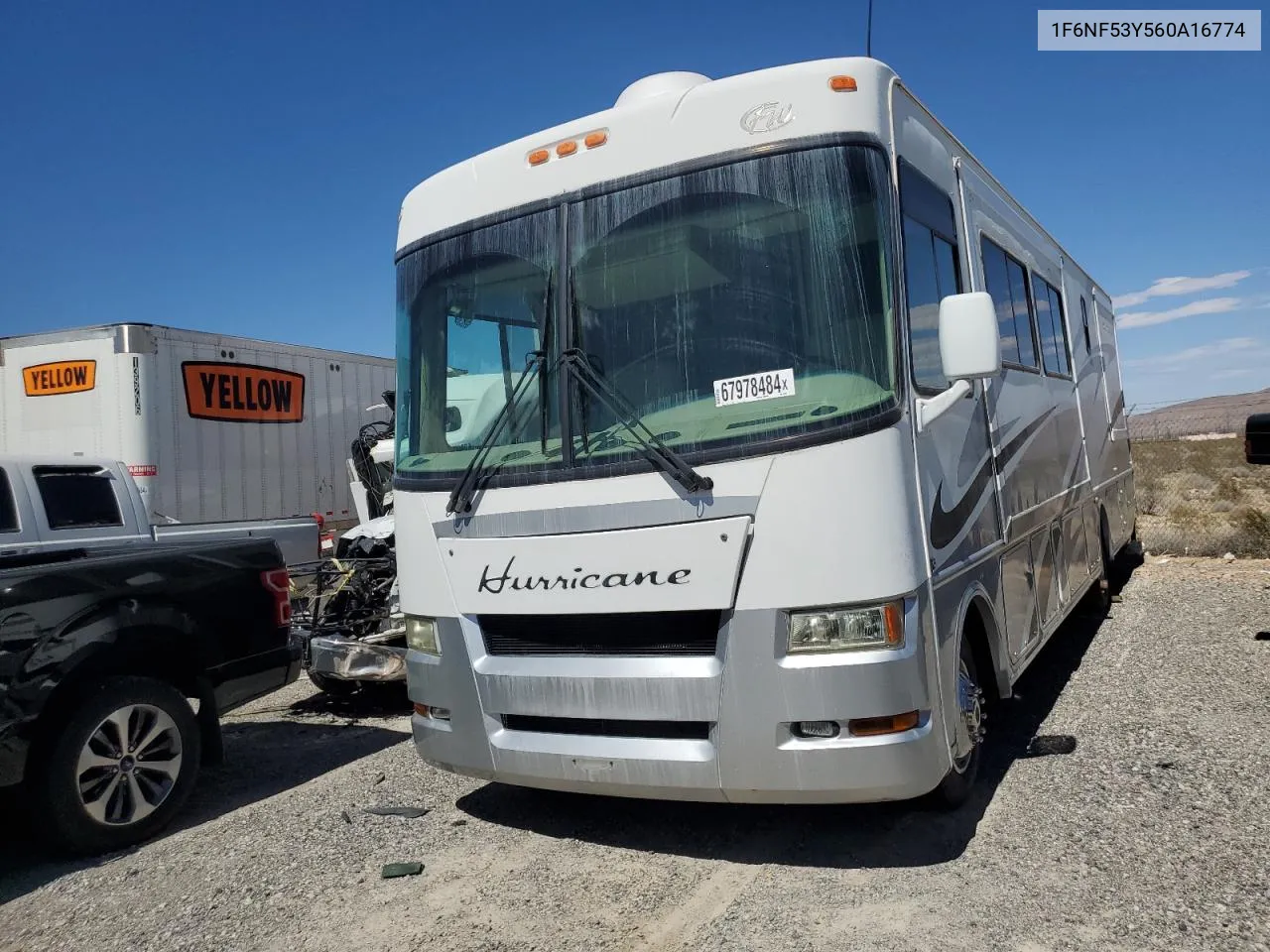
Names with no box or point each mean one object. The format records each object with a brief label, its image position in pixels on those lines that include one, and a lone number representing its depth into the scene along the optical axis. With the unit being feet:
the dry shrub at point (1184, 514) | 54.08
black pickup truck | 14.70
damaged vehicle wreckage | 21.80
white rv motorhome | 12.04
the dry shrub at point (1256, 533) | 43.04
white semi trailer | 34.65
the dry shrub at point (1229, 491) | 69.15
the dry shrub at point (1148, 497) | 67.04
